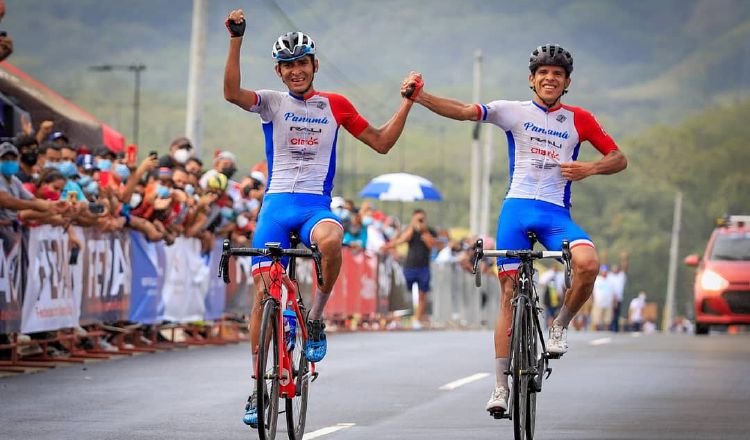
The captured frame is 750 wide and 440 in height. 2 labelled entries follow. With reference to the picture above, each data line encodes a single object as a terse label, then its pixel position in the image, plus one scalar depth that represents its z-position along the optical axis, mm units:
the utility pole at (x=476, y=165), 60250
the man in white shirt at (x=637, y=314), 66875
